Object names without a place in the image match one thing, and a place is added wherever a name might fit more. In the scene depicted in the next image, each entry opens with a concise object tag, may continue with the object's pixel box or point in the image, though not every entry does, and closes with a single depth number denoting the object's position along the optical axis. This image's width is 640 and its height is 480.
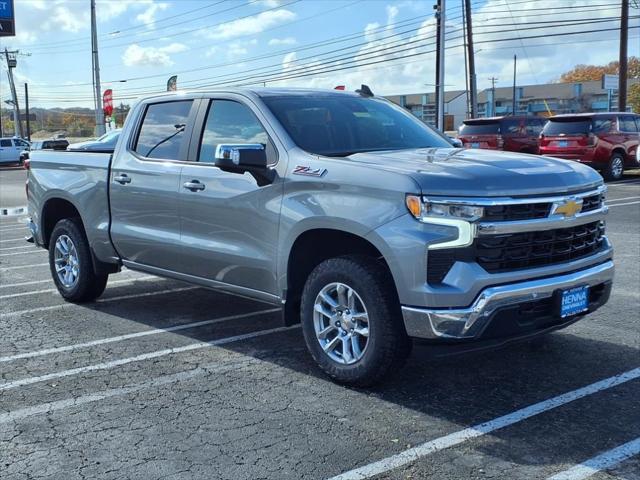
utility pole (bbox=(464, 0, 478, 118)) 36.34
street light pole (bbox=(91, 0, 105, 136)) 36.19
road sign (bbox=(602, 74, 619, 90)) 36.42
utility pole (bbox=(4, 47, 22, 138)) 61.66
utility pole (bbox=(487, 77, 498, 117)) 72.56
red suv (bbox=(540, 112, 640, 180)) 19.62
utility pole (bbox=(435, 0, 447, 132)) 31.05
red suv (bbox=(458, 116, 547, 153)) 22.09
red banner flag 36.38
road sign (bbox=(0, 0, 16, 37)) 27.53
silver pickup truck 4.21
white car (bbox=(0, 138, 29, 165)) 42.81
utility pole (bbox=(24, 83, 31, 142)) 73.97
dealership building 74.50
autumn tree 105.51
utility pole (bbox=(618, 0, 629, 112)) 29.89
